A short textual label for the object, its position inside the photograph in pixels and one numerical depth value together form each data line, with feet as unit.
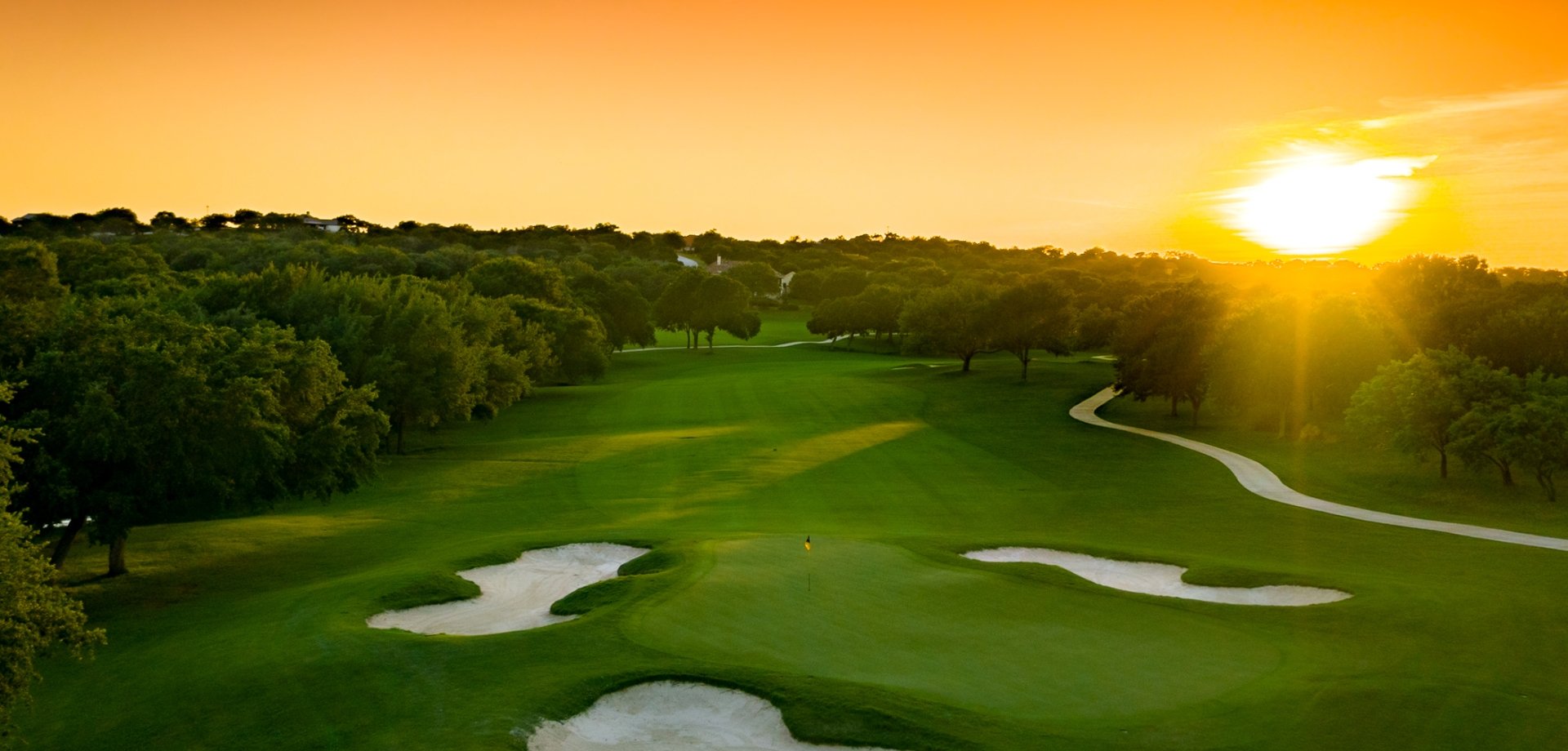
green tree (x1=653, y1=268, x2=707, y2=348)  421.18
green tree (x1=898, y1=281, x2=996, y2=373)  309.83
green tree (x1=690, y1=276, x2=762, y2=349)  421.18
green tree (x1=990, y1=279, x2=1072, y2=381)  296.10
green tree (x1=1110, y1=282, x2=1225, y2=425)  225.56
